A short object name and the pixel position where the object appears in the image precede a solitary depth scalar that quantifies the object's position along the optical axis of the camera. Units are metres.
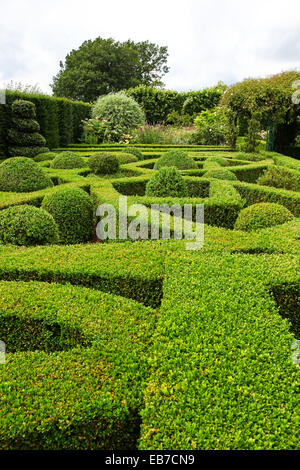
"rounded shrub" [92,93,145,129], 21.16
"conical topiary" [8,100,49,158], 12.75
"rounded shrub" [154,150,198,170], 9.18
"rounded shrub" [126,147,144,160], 12.05
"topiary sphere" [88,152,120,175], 9.09
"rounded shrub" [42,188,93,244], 5.50
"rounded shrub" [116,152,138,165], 11.05
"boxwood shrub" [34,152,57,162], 12.09
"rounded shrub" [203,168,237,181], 8.12
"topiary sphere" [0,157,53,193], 6.71
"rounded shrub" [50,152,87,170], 9.40
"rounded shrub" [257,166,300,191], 7.95
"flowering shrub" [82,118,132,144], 19.67
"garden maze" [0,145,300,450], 1.85
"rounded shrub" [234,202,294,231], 4.85
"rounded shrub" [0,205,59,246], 4.40
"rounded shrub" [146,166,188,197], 6.32
